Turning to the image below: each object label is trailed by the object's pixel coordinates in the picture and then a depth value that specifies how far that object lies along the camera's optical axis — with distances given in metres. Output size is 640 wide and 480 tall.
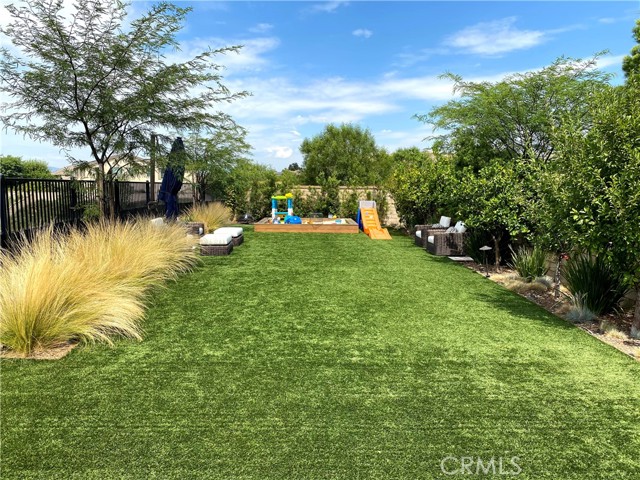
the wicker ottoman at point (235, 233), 9.81
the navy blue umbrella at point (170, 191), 10.45
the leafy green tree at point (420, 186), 12.31
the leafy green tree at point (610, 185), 4.02
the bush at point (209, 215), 12.99
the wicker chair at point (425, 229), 10.97
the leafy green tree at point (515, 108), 9.07
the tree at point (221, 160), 14.38
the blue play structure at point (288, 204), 16.15
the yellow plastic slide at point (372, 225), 13.13
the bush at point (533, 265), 6.98
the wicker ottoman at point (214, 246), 8.89
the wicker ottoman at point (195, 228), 11.76
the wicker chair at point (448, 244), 9.66
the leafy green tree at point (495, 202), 7.18
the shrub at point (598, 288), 5.09
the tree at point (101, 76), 6.01
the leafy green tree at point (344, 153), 28.39
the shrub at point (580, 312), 4.96
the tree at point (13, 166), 25.95
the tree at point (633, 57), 11.87
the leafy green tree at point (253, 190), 18.27
